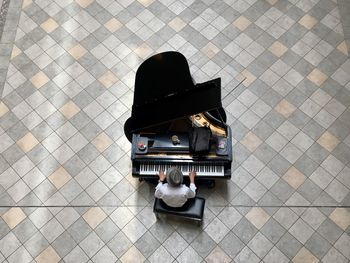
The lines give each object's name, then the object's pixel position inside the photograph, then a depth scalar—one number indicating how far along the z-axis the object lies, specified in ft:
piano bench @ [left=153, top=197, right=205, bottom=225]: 20.75
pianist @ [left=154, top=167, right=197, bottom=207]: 19.51
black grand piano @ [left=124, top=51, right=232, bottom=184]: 20.76
